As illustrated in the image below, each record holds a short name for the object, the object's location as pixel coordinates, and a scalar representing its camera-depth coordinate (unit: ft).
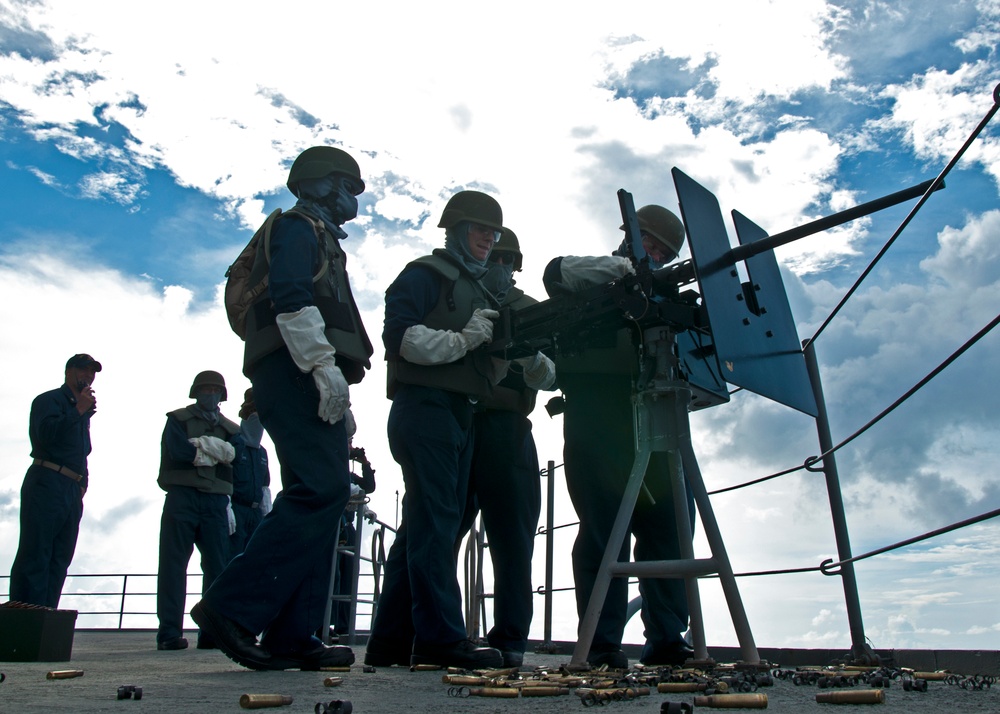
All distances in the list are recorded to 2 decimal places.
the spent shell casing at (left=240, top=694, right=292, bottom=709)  5.85
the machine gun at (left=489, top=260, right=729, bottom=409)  10.02
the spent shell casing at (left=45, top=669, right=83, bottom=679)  8.80
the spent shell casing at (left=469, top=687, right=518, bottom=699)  6.93
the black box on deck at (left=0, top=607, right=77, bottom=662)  14.83
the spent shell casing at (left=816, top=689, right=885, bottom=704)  6.37
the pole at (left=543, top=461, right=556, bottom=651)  18.26
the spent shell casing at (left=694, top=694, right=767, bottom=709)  6.01
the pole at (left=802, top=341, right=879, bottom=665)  11.94
